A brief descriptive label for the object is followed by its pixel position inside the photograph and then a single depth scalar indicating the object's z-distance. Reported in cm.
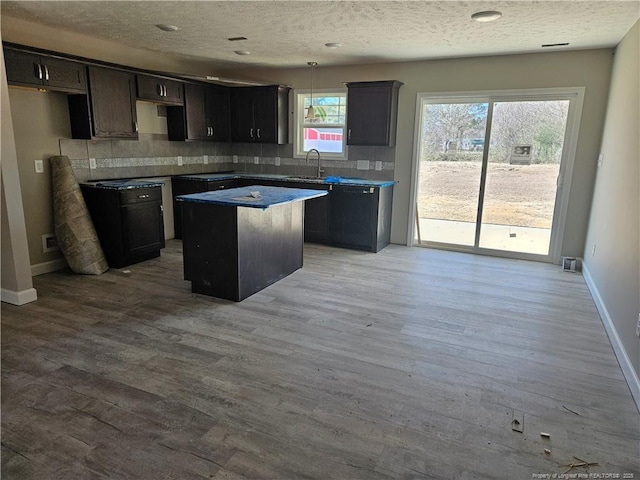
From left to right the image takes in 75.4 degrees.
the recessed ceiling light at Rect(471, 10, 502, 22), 338
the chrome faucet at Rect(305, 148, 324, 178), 628
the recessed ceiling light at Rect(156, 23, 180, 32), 403
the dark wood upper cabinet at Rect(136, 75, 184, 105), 503
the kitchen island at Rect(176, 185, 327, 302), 364
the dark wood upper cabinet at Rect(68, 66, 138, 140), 444
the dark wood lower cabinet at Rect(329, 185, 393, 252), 548
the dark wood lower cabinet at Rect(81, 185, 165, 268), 450
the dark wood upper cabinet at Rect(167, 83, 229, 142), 579
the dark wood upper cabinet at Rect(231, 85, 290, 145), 623
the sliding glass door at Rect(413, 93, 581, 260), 508
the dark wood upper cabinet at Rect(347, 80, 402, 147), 550
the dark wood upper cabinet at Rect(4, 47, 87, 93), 370
